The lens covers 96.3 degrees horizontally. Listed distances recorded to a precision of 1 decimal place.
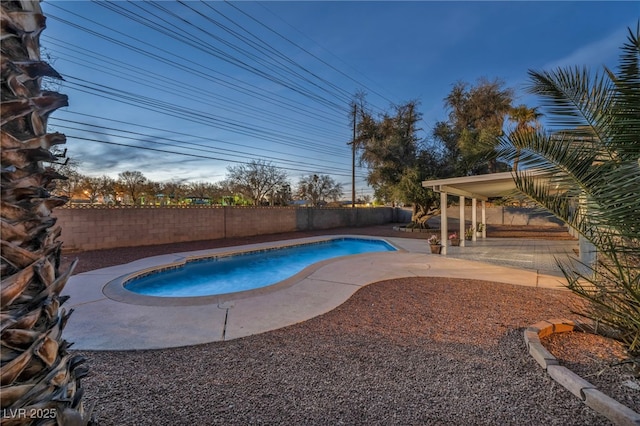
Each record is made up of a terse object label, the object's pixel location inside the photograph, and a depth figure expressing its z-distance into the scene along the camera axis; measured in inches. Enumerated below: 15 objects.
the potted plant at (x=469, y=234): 563.2
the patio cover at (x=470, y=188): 322.3
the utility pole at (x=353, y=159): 852.0
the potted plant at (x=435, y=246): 400.5
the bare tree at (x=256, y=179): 977.9
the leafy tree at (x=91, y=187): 807.1
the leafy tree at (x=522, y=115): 745.6
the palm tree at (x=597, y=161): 87.8
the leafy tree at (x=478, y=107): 691.4
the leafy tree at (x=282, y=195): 970.7
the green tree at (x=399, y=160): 662.5
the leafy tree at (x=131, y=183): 909.3
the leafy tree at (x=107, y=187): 858.1
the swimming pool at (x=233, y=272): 298.2
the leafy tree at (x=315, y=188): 1238.2
